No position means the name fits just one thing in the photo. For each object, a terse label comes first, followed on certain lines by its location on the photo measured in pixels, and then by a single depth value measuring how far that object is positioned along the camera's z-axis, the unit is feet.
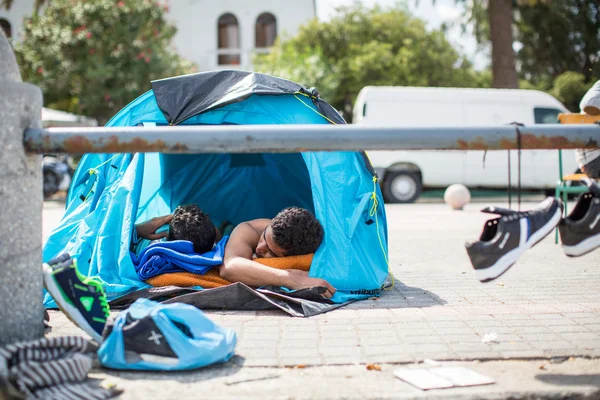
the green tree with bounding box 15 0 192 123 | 56.29
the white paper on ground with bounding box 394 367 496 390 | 8.86
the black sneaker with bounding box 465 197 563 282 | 9.62
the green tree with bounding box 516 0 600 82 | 73.97
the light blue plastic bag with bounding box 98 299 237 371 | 9.51
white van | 45.21
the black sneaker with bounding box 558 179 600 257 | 9.75
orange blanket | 14.84
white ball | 40.65
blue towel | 15.11
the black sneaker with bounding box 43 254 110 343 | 9.97
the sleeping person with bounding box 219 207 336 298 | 14.47
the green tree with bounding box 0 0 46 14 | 61.97
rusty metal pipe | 9.33
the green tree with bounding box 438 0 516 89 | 55.93
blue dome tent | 14.99
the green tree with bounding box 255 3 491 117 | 63.21
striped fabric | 8.09
